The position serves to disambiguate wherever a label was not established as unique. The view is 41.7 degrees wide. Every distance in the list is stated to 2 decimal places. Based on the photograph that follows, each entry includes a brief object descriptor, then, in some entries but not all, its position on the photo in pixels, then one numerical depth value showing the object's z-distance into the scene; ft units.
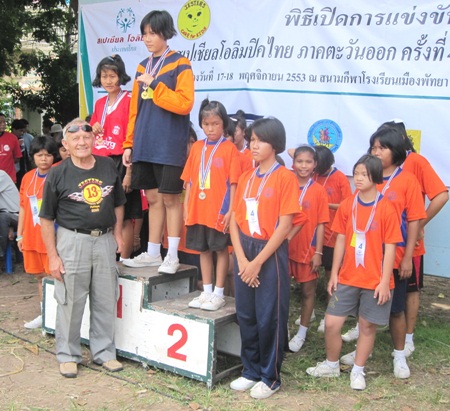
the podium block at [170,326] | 12.42
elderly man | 13.07
